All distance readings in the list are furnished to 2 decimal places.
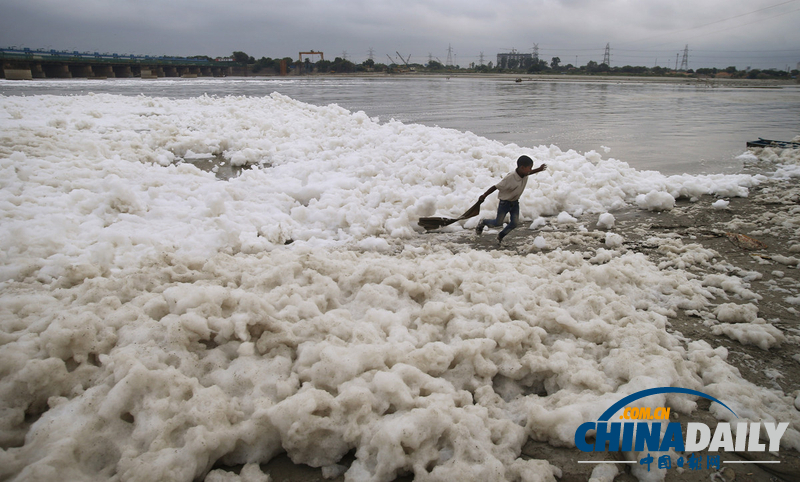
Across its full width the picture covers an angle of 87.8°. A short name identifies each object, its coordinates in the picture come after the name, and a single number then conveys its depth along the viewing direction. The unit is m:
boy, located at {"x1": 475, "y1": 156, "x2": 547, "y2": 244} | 4.41
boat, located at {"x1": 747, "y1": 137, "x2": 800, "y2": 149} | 8.72
